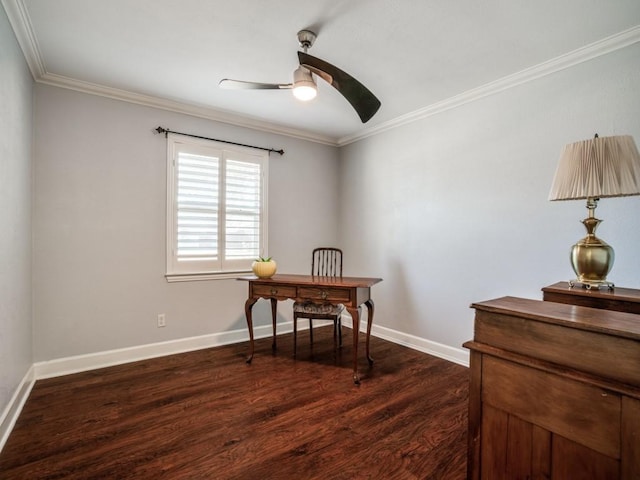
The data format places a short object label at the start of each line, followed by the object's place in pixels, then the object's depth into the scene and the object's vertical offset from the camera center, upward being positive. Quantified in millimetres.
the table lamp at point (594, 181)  1519 +305
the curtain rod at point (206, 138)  3156 +1042
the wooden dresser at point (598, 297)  1510 -278
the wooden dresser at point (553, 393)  877 -472
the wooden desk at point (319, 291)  2621 -477
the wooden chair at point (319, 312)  3057 -726
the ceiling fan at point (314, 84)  1806 +956
